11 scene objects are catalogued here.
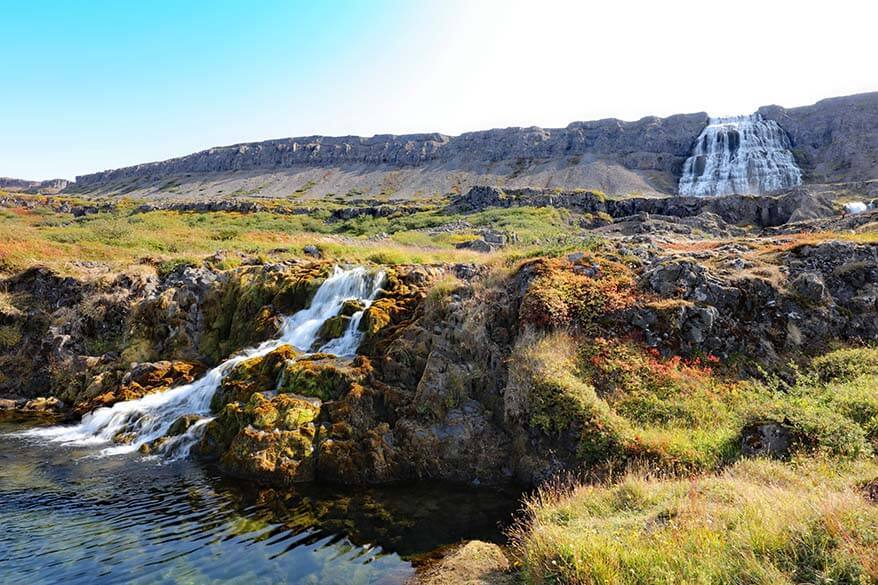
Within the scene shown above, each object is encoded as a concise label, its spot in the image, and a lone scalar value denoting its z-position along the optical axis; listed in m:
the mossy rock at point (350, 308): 19.34
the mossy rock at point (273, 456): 12.30
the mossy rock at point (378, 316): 17.67
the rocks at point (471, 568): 7.56
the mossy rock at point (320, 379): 14.70
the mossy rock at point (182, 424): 15.30
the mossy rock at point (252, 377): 16.00
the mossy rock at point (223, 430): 14.25
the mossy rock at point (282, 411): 13.41
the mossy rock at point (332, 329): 18.70
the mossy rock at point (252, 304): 21.77
